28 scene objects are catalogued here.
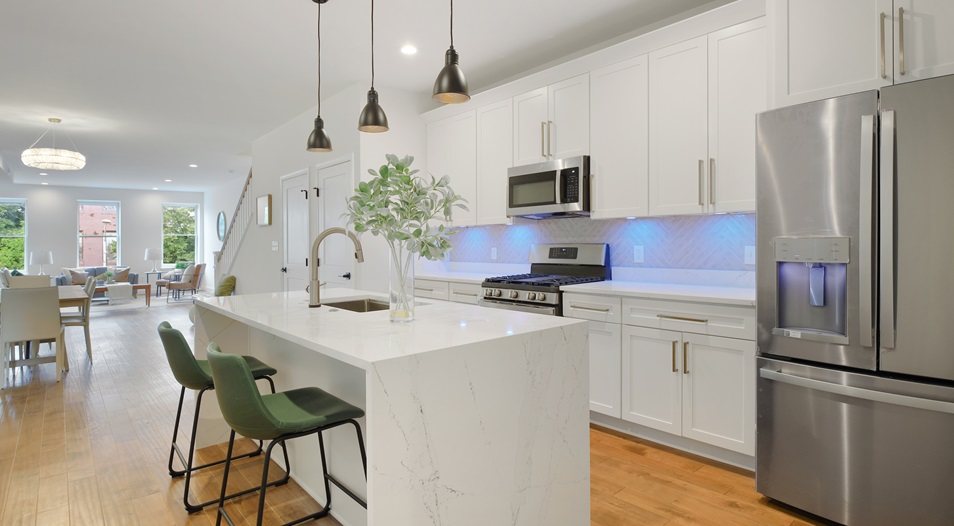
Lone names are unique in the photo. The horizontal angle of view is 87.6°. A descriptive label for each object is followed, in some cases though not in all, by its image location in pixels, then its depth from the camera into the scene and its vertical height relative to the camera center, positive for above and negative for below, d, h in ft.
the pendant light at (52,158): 18.62 +3.95
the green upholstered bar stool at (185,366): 7.32 -1.56
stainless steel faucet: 7.63 -0.15
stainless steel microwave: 11.40 +1.77
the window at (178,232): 42.09 +2.49
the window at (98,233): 38.40 +2.18
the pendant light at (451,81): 7.35 +2.68
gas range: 10.96 -0.38
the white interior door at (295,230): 18.16 +1.18
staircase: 24.36 +1.47
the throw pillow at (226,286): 23.48 -1.18
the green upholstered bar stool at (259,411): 5.14 -1.72
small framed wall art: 21.06 +2.23
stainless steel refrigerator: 5.92 -0.56
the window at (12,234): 35.04 +1.95
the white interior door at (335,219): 15.70 +1.41
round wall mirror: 38.70 +2.85
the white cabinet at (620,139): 10.48 +2.69
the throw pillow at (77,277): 33.88 -1.09
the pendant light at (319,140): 10.60 +2.61
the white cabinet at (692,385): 8.26 -2.20
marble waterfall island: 4.55 -1.58
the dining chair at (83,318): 17.16 -2.06
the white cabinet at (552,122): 11.61 +3.45
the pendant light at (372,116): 8.93 +2.62
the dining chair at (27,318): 14.19 -1.66
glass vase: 6.39 -0.52
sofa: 34.01 -0.86
